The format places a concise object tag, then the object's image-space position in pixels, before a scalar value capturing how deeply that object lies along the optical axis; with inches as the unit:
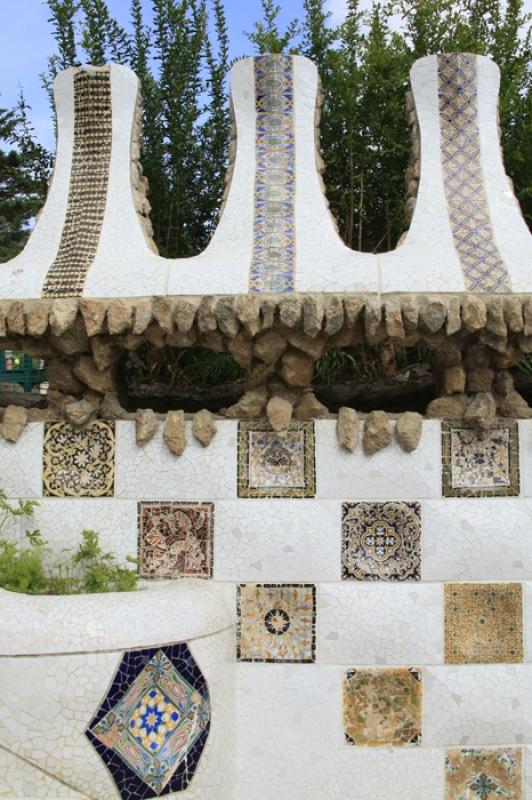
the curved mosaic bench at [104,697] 132.3
